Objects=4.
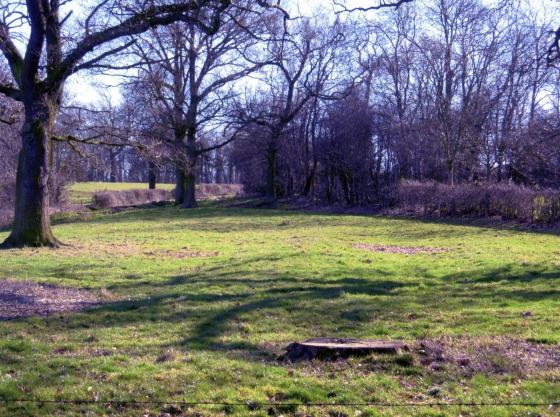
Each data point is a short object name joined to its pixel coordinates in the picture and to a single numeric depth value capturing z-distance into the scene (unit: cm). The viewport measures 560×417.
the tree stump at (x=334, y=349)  647
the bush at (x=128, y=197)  4659
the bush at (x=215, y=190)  6260
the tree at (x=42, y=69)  1616
